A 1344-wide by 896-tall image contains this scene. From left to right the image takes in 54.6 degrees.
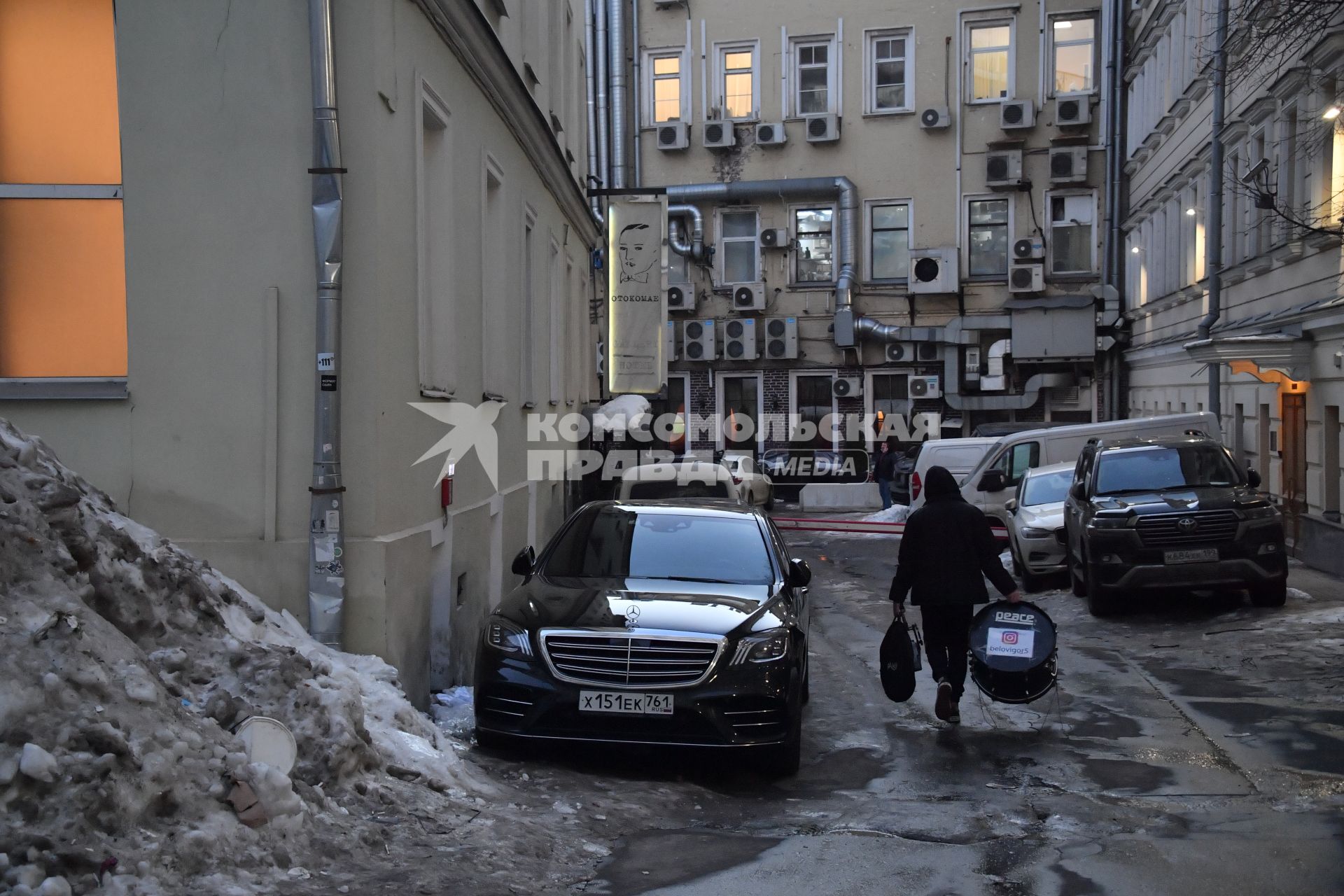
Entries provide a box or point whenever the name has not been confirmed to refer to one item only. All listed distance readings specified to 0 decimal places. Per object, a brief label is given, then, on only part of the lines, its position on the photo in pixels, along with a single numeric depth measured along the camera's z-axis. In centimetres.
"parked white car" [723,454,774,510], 2175
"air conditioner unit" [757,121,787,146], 3422
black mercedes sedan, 709
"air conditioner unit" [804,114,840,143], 3391
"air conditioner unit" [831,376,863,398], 3409
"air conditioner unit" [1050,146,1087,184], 3238
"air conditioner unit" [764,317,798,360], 3403
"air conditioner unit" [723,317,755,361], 3434
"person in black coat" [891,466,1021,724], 870
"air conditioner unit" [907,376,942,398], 3338
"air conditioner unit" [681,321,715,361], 3456
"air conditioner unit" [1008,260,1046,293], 3262
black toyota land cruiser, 1301
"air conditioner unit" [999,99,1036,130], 3262
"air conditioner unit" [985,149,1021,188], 3284
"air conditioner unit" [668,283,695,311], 3456
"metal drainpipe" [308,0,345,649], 764
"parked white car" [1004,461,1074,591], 1695
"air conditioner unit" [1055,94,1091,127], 3219
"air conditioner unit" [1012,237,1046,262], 3262
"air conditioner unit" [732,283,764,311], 3431
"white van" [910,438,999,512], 2333
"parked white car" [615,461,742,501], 1669
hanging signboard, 2097
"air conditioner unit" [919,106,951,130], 3344
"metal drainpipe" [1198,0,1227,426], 2138
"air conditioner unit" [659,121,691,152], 3475
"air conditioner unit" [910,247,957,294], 3331
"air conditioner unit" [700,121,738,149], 3434
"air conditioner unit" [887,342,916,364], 3366
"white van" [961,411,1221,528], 2059
